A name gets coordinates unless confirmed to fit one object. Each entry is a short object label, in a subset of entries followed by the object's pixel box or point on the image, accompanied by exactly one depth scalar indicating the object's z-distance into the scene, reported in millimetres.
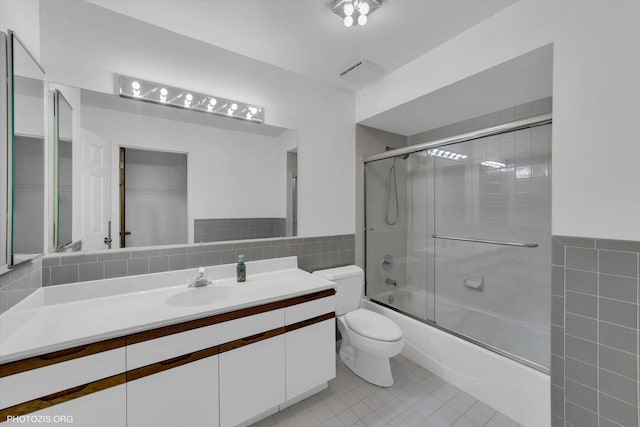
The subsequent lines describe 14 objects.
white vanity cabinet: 983
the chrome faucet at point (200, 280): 1643
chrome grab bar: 2021
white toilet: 1792
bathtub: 1511
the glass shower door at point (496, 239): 2143
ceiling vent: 2041
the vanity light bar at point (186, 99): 1580
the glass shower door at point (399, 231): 2725
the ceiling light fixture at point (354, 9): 1441
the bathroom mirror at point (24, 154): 1093
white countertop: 1026
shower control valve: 2831
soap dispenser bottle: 1829
